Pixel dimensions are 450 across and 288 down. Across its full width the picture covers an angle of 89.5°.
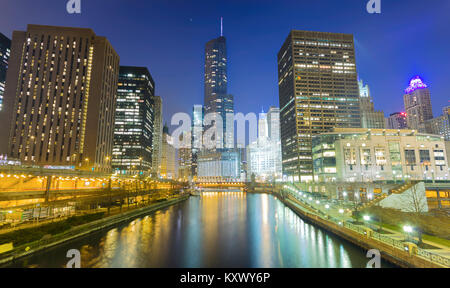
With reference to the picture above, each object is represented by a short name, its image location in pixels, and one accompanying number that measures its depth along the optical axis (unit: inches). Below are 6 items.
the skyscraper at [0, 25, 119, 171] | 3799.2
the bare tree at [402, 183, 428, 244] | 1741.4
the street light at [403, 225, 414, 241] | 898.1
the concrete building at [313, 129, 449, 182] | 3545.8
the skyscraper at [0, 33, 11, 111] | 6168.8
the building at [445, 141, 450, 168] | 4868.6
